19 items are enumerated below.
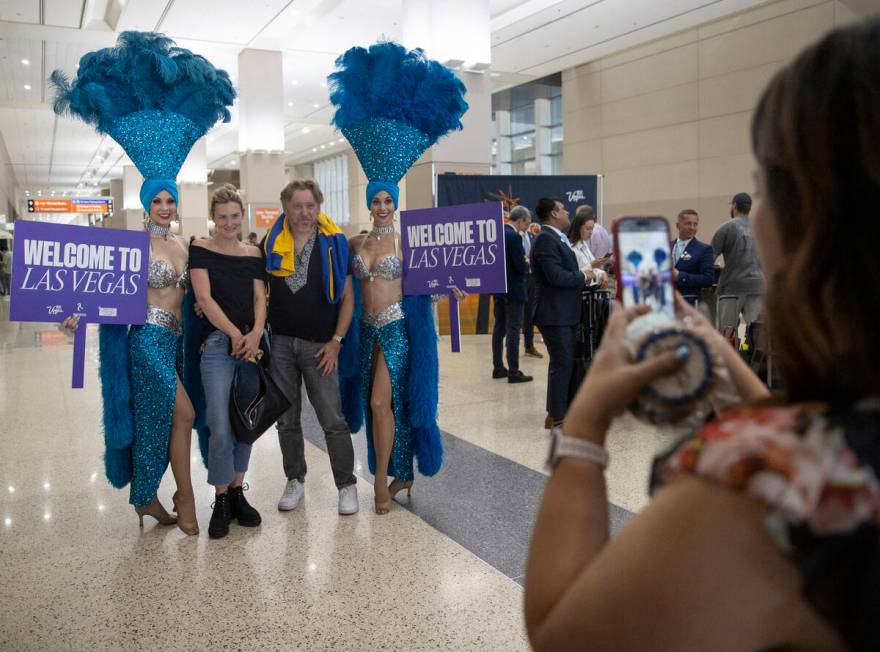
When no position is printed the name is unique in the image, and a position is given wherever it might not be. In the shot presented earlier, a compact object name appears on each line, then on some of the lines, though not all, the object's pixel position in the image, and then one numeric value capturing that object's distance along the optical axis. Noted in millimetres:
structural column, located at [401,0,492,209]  8359
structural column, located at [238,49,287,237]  13352
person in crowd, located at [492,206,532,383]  6500
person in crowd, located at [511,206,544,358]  7280
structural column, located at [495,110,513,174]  17094
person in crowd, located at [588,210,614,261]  7688
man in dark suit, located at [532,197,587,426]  4633
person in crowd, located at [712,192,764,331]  5926
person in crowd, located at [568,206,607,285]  5426
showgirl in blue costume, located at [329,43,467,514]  3533
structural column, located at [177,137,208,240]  19000
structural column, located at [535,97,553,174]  16031
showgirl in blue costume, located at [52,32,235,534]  3201
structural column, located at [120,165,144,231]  24609
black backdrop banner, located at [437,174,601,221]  8523
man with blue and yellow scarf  3420
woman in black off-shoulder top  3246
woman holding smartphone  576
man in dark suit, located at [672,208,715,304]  5785
